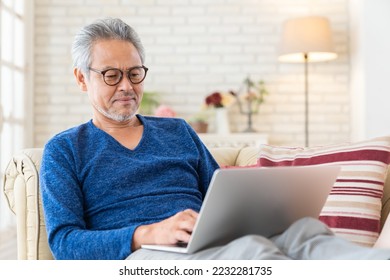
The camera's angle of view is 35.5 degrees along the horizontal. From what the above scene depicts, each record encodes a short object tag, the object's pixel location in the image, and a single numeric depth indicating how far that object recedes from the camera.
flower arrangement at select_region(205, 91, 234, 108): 4.31
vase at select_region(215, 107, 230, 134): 4.36
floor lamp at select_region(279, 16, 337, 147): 4.15
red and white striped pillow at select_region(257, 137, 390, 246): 1.81
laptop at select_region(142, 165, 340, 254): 1.15
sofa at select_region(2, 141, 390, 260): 1.87
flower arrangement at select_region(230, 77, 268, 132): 4.43
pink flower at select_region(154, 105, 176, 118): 4.11
